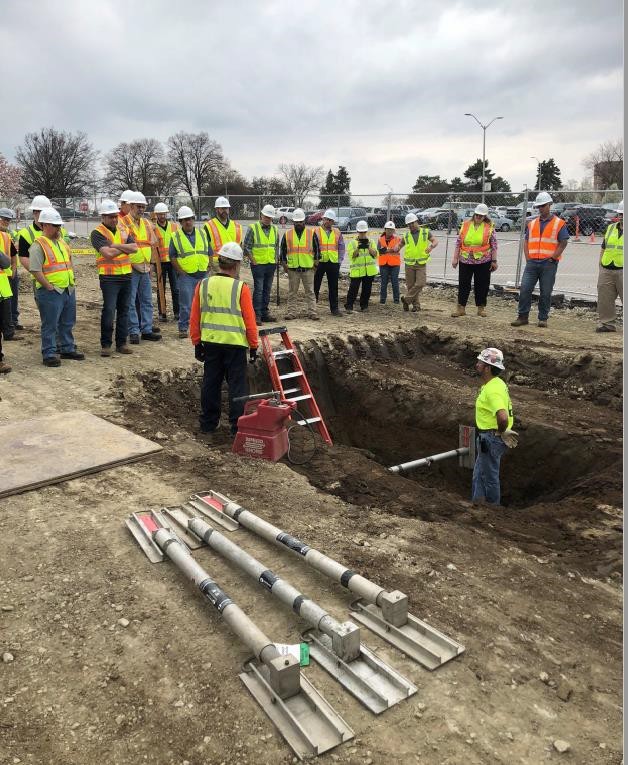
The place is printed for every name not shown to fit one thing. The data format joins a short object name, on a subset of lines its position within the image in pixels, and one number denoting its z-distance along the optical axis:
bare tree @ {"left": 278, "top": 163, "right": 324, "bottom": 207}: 64.47
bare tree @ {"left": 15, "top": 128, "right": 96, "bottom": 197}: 49.09
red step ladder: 7.85
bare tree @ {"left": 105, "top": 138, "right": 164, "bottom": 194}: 58.09
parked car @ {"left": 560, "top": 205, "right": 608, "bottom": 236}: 16.44
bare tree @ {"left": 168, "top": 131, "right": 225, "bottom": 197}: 63.22
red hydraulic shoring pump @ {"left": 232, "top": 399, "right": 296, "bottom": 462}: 5.85
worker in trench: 5.89
